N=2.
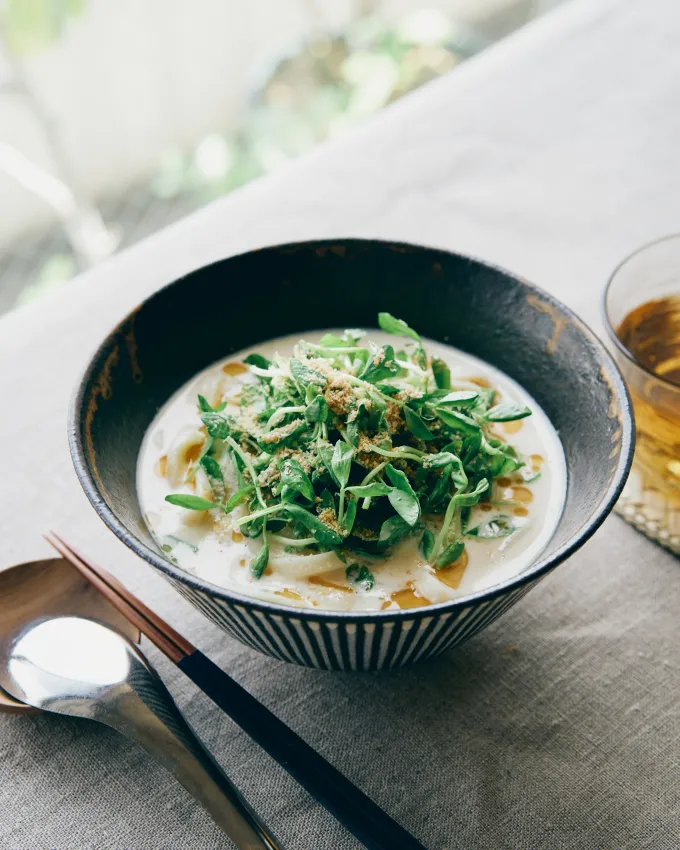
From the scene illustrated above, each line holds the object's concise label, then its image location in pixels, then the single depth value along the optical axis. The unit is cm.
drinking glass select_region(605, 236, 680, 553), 50
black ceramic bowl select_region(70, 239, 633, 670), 42
